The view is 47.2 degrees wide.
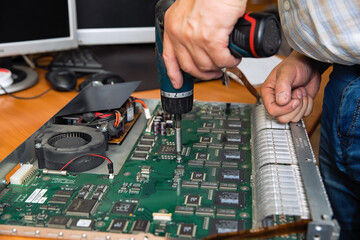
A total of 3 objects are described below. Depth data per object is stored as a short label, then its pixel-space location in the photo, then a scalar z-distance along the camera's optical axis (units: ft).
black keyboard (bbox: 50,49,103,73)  6.08
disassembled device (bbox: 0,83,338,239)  2.79
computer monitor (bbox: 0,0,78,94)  5.42
